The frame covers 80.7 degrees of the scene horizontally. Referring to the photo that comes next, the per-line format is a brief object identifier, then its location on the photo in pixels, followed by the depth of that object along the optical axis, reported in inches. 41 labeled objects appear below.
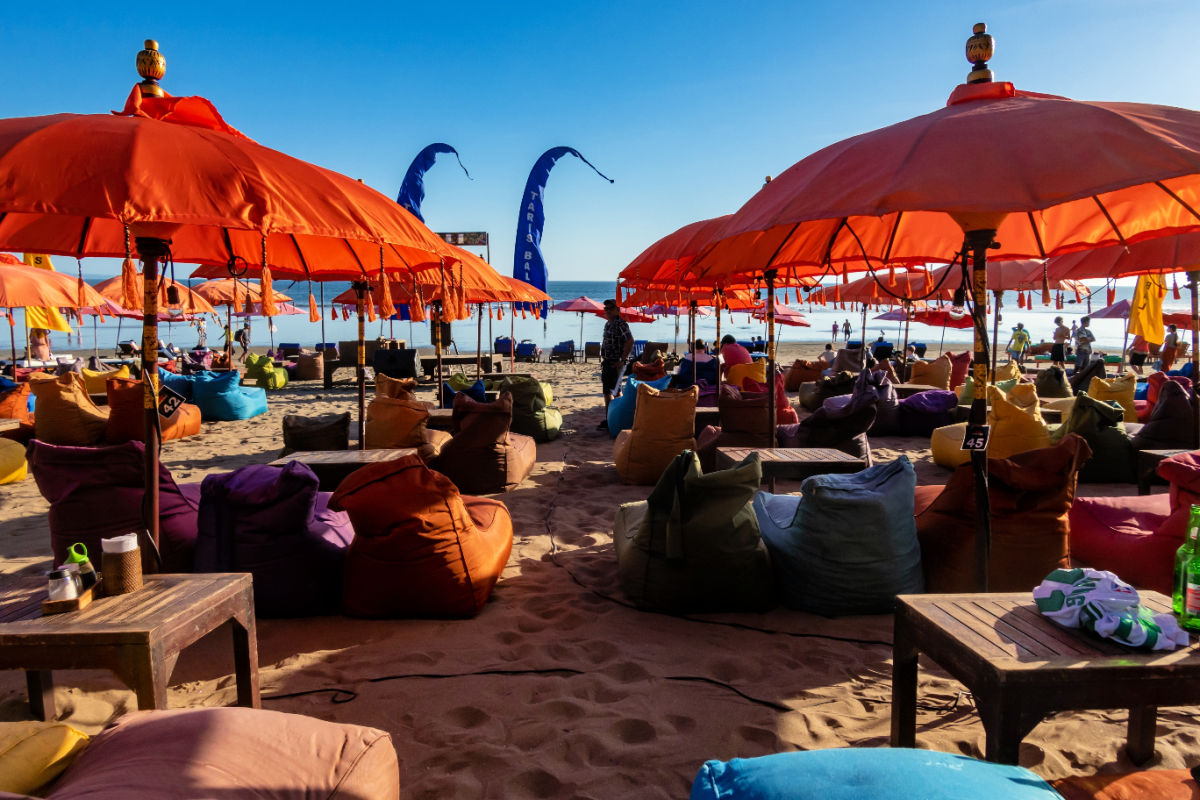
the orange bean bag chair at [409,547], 131.0
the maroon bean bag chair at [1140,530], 138.4
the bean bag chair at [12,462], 258.2
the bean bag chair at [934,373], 443.8
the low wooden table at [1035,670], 68.3
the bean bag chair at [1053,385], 356.8
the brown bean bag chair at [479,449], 240.8
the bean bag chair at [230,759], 55.3
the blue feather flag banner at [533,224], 481.7
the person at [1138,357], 793.6
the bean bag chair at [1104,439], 245.6
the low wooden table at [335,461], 184.1
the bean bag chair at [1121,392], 303.0
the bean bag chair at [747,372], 386.3
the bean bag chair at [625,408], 336.5
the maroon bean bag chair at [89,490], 127.0
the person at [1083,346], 681.5
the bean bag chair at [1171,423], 233.8
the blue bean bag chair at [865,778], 44.4
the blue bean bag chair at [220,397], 408.5
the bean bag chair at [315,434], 258.4
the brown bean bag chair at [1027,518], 124.5
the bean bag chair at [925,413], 344.5
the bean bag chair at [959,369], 483.2
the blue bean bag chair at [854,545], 131.8
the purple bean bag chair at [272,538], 130.3
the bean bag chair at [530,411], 340.2
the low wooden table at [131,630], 76.4
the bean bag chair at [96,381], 388.3
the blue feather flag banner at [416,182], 427.2
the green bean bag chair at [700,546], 133.0
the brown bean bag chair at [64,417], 215.5
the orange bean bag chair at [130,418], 160.7
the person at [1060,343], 733.9
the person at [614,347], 394.3
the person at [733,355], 463.5
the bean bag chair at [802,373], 557.3
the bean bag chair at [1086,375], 397.4
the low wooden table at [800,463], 186.5
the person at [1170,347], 534.6
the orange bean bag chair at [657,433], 250.1
